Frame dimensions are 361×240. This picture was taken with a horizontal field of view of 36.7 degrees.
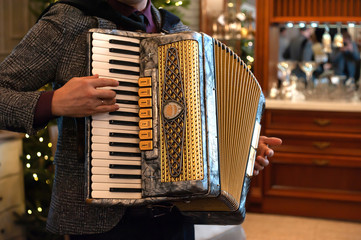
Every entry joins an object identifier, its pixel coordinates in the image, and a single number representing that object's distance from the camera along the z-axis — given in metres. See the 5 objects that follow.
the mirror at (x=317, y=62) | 4.21
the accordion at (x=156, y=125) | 1.27
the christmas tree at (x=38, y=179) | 3.20
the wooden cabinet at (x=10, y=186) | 3.09
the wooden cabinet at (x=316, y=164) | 3.97
